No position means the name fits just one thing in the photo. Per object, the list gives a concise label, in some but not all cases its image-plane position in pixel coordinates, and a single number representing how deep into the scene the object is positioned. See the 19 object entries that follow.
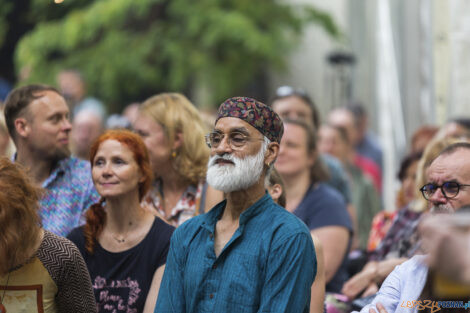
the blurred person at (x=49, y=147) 11.37
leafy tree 27.97
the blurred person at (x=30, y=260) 8.20
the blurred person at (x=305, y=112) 15.60
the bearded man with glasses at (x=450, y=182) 8.37
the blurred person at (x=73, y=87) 24.50
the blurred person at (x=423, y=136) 16.03
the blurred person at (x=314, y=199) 12.27
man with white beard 7.98
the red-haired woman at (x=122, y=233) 9.88
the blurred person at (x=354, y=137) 23.25
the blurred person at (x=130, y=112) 22.62
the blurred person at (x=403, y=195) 13.57
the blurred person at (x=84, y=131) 19.59
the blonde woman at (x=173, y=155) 11.95
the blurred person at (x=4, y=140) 14.75
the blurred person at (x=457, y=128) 14.05
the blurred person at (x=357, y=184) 19.33
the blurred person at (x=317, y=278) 9.20
